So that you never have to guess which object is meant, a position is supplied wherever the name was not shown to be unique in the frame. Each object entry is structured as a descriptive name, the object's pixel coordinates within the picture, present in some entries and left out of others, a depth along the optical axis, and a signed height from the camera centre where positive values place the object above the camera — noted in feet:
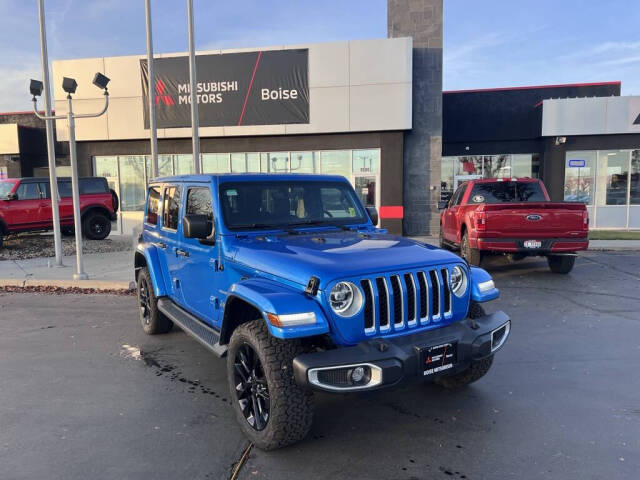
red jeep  45.50 -1.61
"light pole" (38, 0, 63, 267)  32.78 +5.54
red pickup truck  28.96 -2.68
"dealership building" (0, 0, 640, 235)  56.18 +7.53
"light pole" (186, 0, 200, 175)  39.06 +8.16
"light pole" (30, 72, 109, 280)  30.30 +0.58
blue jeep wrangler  9.98 -2.67
